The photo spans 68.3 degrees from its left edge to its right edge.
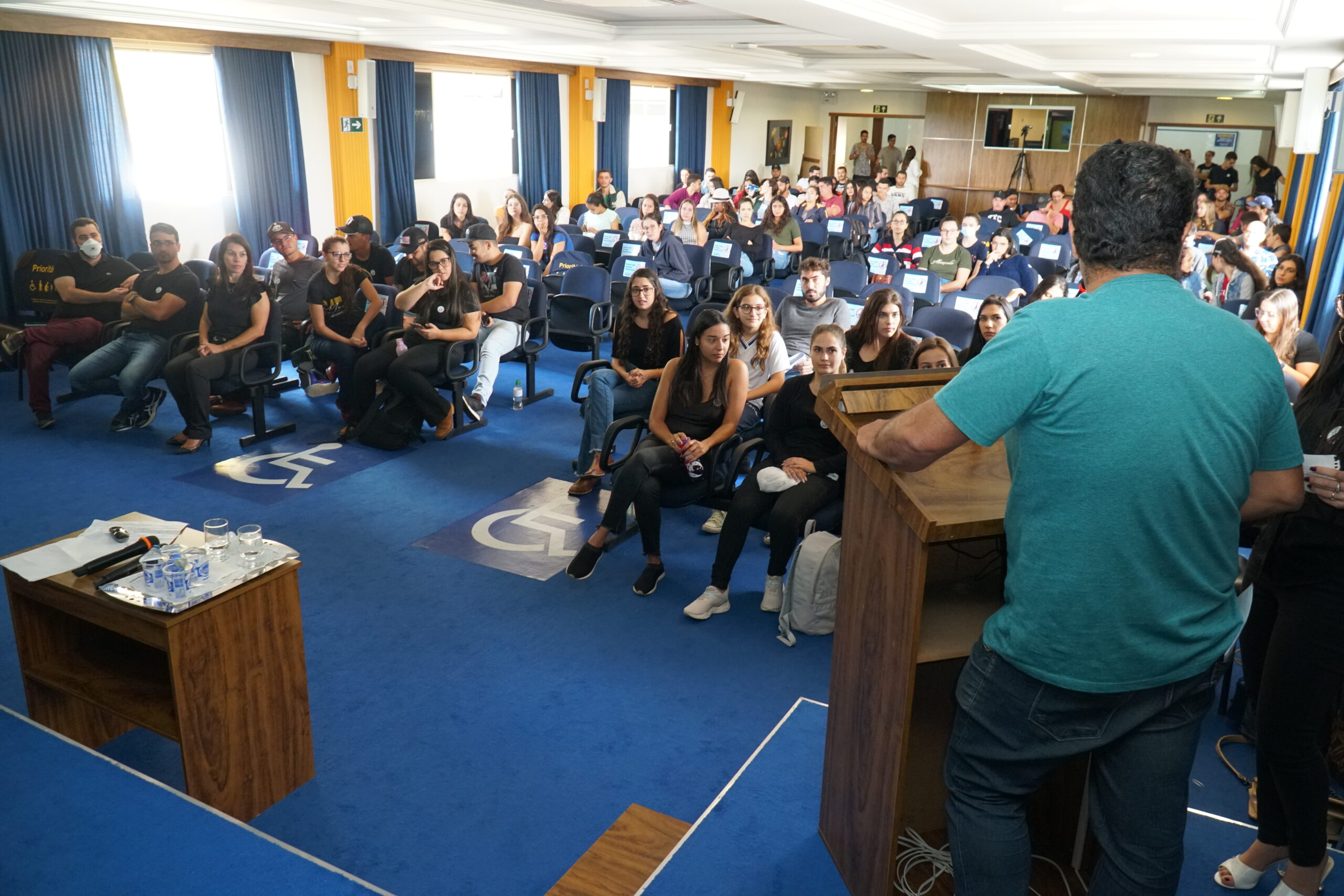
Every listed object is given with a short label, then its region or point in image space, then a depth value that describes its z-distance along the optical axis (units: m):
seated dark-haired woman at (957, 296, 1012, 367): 5.36
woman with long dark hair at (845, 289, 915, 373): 4.75
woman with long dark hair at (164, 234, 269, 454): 6.04
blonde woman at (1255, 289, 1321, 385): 4.92
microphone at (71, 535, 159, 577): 2.69
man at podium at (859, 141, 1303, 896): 1.30
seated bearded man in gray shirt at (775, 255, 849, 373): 6.01
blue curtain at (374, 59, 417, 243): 12.12
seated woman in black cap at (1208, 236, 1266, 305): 6.98
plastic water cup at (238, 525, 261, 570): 2.73
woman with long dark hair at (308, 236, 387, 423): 6.62
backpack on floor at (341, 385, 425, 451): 6.11
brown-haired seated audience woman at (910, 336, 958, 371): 4.35
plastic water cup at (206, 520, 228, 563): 2.74
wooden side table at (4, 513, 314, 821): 2.55
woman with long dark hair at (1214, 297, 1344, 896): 1.98
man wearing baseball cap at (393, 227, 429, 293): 7.45
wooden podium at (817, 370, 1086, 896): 1.66
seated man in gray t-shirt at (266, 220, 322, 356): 7.47
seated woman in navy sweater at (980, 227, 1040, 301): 8.20
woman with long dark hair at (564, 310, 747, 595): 4.38
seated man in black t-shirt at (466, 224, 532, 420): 6.59
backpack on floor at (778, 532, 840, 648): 3.85
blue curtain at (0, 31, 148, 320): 8.59
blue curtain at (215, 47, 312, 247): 10.25
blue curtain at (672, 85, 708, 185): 18.53
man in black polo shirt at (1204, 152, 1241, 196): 16.98
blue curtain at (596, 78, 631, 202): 16.38
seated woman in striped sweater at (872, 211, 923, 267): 10.12
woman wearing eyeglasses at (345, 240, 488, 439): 6.14
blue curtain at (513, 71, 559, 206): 14.38
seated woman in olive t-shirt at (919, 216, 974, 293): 8.23
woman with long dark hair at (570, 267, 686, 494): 5.42
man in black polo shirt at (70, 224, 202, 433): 6.31
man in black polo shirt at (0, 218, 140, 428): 6.45
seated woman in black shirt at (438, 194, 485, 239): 11.06
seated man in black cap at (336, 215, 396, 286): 7.88
